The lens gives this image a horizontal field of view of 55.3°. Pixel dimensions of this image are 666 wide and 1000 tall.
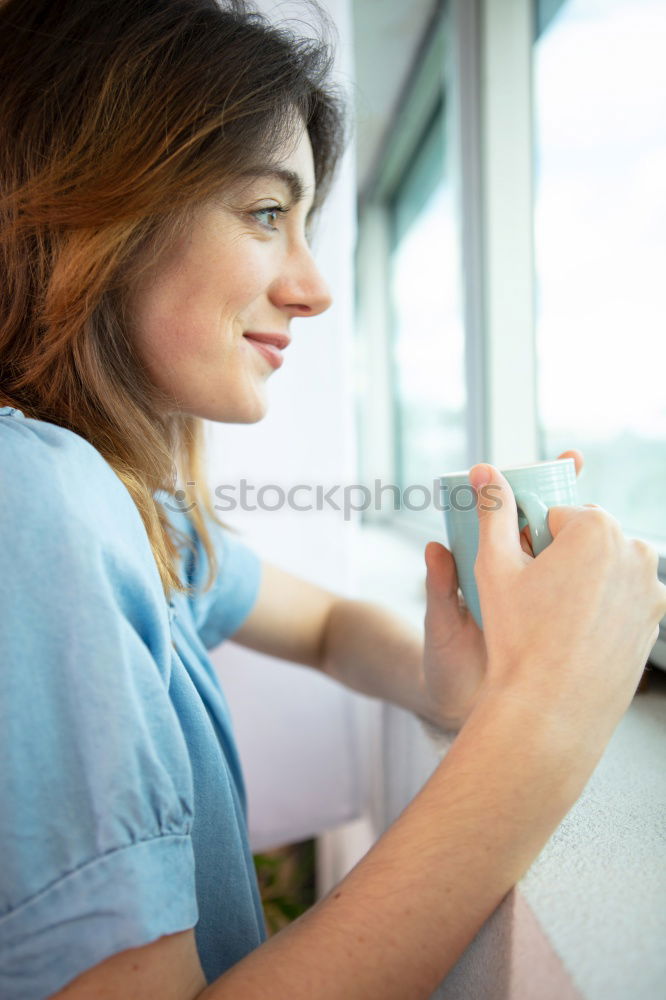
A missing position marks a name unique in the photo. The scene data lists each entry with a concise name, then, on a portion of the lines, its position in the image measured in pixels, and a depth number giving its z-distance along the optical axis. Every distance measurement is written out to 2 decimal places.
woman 0.36
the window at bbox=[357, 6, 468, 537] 1.55
